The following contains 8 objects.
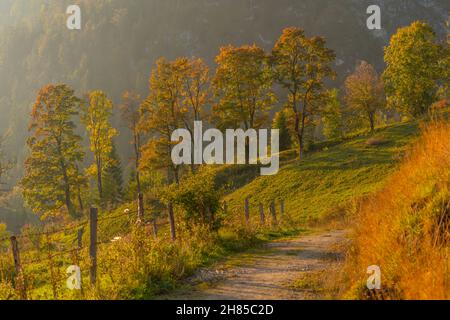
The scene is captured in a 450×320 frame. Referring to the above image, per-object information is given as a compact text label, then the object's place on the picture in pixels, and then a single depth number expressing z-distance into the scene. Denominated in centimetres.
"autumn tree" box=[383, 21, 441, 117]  4918
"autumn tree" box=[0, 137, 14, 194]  6494
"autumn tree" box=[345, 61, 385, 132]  5641
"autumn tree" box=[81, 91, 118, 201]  4756
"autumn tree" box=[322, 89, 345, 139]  6300
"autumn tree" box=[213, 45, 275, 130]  4594
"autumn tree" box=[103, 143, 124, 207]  5697
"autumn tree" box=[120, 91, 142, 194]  5222
